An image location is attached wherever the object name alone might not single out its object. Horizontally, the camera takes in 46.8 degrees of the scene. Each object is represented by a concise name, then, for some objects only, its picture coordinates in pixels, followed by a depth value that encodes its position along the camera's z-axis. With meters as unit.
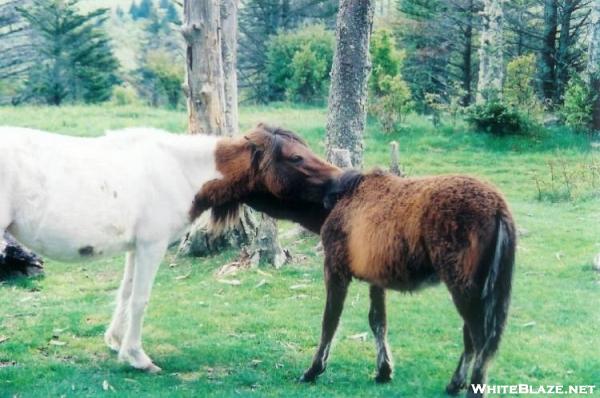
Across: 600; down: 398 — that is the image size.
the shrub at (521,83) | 17.98
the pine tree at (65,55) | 31.05
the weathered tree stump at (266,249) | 8.34
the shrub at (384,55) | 20.25
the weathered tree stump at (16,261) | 8.22
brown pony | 4.34
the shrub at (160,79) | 30.77
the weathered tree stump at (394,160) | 9.34
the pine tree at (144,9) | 57.54
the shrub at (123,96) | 28.67
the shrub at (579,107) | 16.28
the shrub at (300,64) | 27.06
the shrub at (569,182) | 11.91
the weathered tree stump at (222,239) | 8.92
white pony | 5.07
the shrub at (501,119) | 16.28
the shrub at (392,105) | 17.55
